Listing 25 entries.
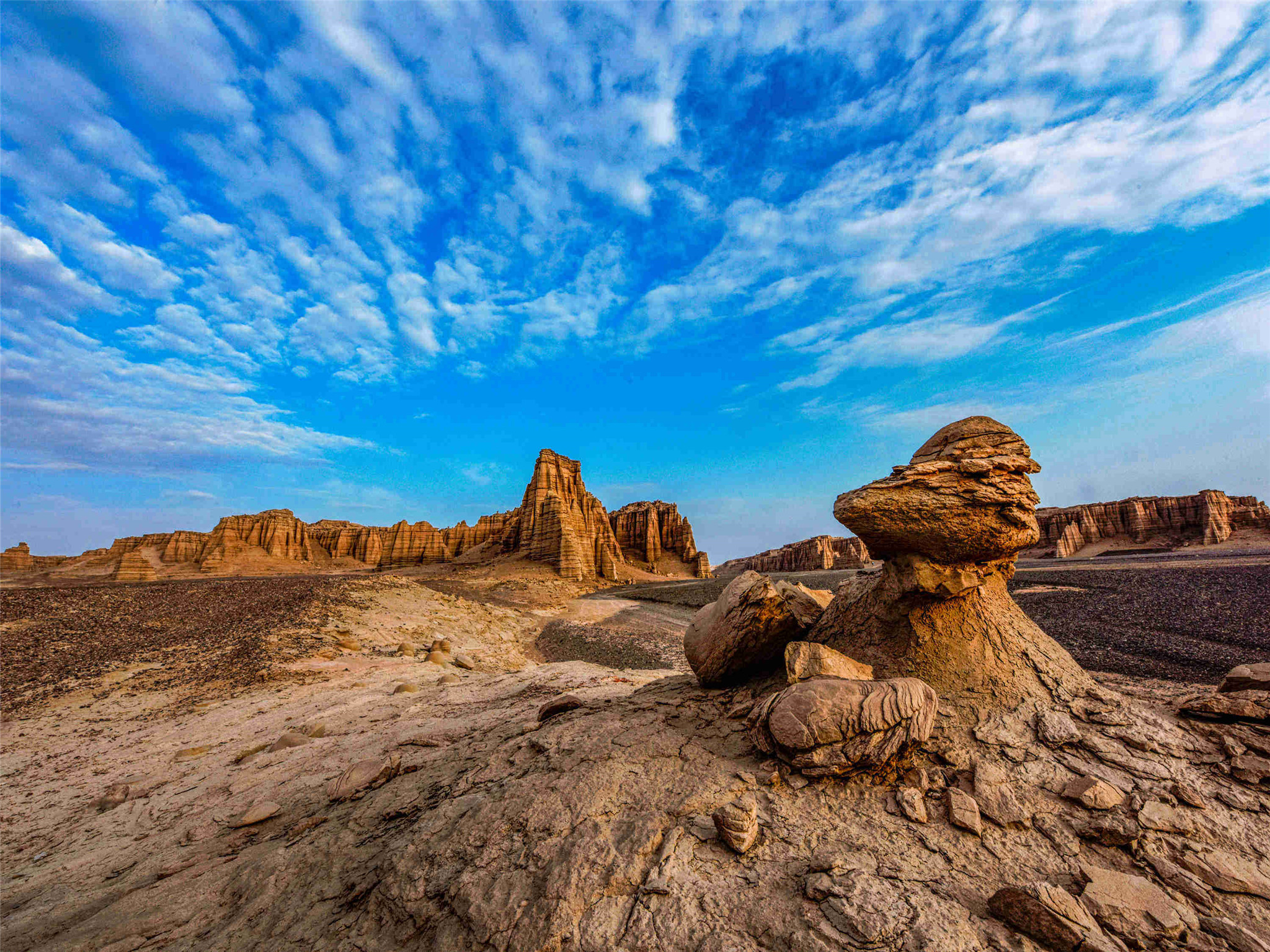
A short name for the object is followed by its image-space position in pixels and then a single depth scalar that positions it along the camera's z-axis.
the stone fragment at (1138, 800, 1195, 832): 3.21
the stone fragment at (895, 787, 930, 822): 3.33
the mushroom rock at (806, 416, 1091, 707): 4.69
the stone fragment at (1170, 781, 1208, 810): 3.41
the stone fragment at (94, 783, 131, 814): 6.04
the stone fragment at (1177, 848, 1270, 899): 2.85
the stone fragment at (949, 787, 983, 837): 3.22
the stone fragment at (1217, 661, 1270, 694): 4.41
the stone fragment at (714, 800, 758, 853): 3.12
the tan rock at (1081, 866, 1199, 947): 2.53
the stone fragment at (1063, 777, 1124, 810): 3.33
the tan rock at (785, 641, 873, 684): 4.31
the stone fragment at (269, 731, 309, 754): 7.09
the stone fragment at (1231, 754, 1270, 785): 3.62
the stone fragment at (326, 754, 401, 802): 4.97
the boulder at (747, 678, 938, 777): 3.60
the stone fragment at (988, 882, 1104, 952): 2.42
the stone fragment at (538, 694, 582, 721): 5.86
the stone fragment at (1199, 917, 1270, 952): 2.46
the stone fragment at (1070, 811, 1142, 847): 3.11
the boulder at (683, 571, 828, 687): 5.28
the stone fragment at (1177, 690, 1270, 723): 4.03
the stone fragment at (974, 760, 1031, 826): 3.32
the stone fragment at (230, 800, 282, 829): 5.00
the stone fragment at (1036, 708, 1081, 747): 4.00
